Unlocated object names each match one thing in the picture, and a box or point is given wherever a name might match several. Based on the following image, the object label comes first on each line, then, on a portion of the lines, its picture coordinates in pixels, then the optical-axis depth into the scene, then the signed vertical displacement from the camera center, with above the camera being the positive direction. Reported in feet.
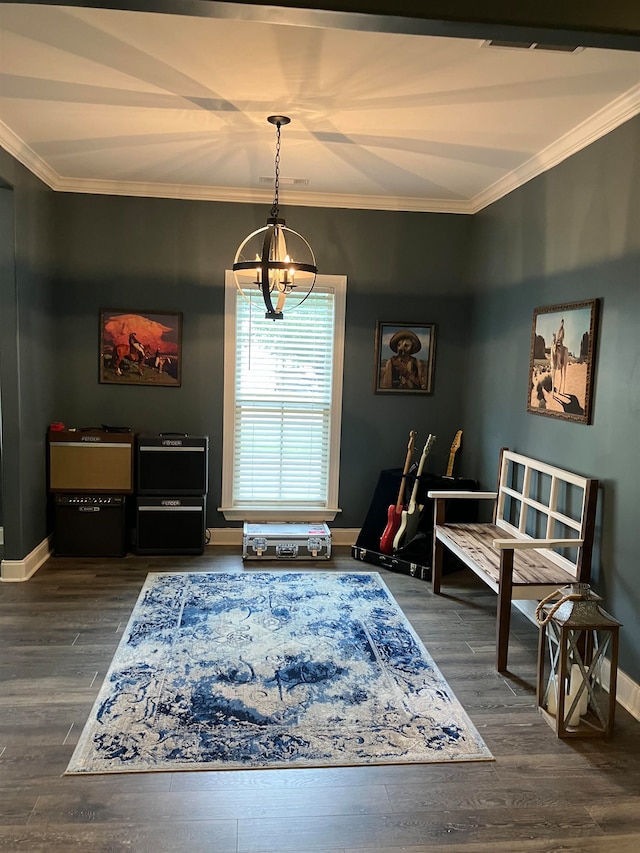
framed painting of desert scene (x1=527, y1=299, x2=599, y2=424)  10.64 +0.36
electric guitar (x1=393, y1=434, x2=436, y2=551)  15.20 -3.61
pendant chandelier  10.59 +1.78
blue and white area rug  8.01 -4.76
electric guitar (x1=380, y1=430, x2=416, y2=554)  15.42 -3.73
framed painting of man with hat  16.51 +0.46
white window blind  16.22 -0.94
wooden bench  10.18 -2.93
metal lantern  8.43 -3.93
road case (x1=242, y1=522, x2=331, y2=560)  15.39 -4.21
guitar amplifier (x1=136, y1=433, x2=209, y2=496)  15.12 -2.34
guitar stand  14.80 -3.76
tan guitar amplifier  14.94 -2.31
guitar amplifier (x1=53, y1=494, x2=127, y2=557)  15.07 -3.86
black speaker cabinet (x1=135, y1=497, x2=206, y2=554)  15.26 -3.85
